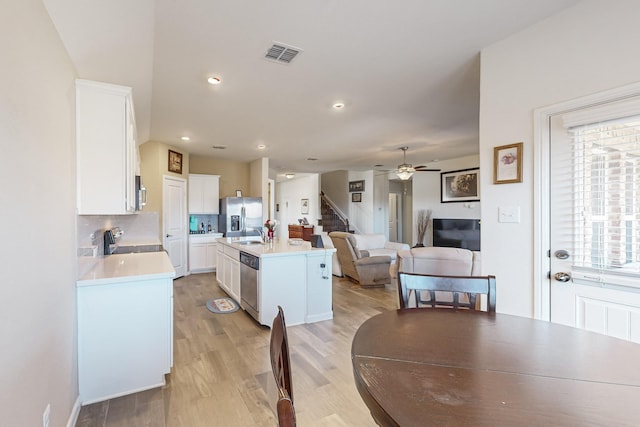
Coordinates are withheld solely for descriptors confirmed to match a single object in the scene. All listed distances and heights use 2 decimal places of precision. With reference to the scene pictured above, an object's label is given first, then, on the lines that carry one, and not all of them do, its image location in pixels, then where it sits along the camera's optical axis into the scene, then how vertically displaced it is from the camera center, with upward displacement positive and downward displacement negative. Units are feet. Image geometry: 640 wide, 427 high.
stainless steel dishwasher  11.62 -2.95
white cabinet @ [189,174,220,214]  21.97 +1.35
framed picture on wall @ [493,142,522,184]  7.15 +1.20
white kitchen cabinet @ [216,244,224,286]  16.45 -2.98
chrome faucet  14.76 -1.30
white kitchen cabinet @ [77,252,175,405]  6.86 -2.88
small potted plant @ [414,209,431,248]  25.65 -0.97
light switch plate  7.24 -0.05
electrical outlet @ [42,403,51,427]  4.60 -3.22
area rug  13.39 -4.42
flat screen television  22.13 -1.64
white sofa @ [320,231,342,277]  19.81 -3.69
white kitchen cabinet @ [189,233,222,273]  21.26 -2.96
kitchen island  11.30 -2.80
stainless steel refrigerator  22.15 -0.32
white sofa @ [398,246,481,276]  11.44 -1.93
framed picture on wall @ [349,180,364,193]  31.81 +2.81
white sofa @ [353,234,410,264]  20.26 -2.33
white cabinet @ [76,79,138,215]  6.94 +1.57
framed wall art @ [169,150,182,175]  19.43 +3.36
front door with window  5.72 -0.28
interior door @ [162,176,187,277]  18.97 -0.58
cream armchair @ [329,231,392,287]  17.35 -3.10
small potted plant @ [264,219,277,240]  14.48 -0.75
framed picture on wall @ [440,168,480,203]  22.62 +2.09
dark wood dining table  2.55 -1.73
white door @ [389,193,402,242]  37.32 -0.65
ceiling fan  19.69 +2.79
